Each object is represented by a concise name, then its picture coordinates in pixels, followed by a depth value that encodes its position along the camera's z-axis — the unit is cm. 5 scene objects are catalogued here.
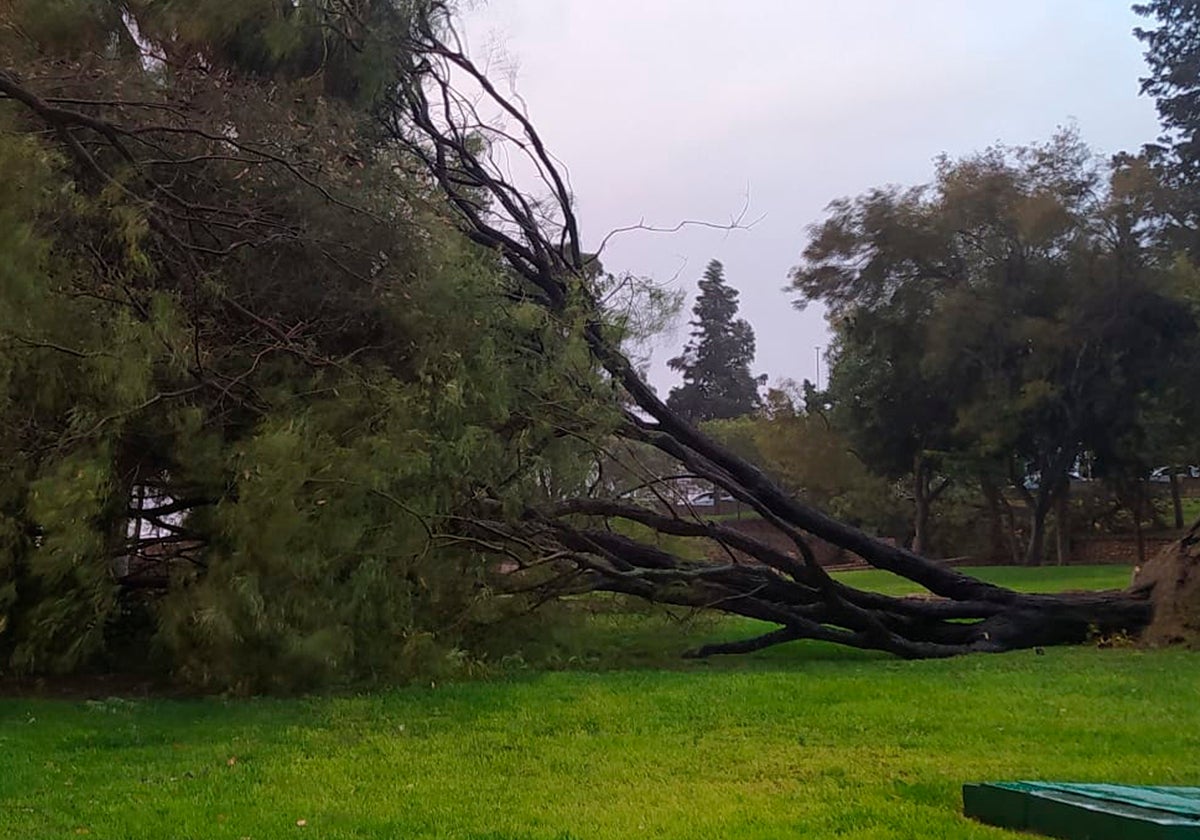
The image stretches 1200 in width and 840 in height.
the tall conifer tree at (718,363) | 5666
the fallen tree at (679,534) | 1030
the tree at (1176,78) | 2833
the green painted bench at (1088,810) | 351
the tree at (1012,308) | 2491
